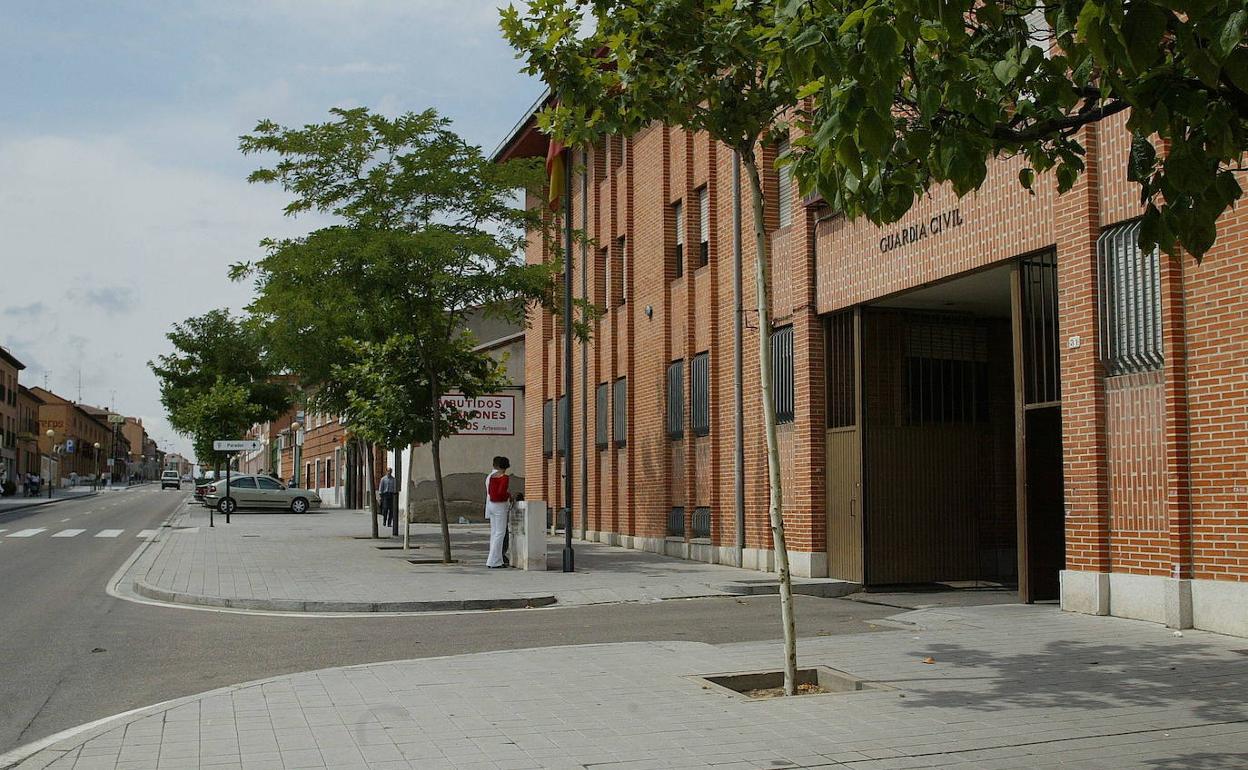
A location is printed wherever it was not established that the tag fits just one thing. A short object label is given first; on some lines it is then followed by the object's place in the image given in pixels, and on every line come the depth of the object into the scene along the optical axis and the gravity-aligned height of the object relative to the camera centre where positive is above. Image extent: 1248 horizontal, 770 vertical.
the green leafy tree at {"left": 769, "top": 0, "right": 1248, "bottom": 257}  3.89 +1.47
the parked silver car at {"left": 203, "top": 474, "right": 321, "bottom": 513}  45.22 -1.56
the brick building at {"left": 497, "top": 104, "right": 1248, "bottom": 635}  10.59 +0.87
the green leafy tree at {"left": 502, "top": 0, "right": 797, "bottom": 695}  8.34 +3.00
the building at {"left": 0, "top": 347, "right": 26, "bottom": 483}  90.81 +3.95
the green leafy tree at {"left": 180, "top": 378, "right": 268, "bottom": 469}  51.00 +2.08
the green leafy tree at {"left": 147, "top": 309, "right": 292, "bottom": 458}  63.09 +5.07
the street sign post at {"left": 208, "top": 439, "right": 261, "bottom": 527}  30.45 +0.32
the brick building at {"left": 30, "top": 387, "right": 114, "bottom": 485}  115.72 +2.82
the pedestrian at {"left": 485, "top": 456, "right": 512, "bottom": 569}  18.98 -0.95
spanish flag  19.97 +5.12
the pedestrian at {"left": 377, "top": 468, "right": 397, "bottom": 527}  32.66 -1.14
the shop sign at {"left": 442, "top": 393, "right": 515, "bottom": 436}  29.22 +1.05
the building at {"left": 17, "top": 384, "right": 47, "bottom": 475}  101.31 +2.18
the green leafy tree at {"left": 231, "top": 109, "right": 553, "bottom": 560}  19.30 +3.49
